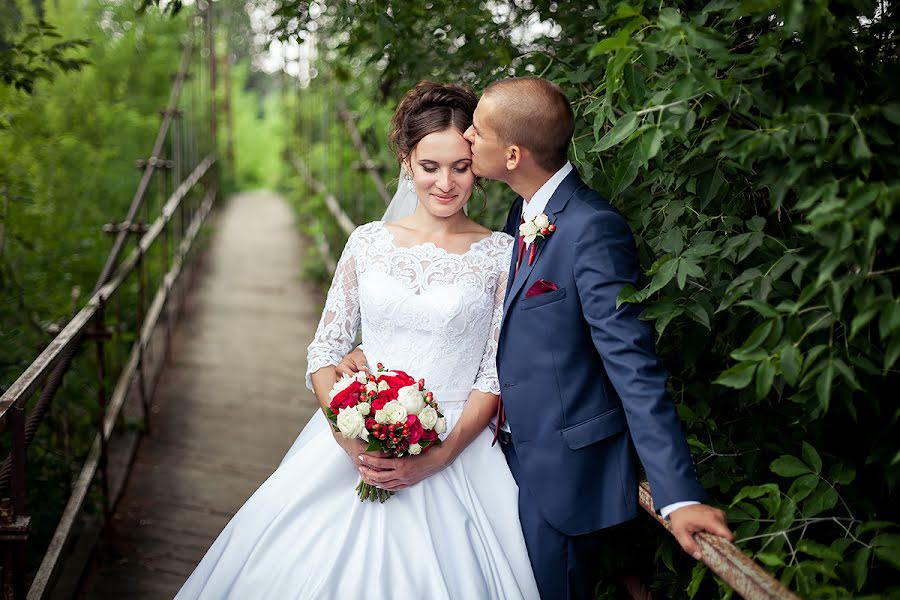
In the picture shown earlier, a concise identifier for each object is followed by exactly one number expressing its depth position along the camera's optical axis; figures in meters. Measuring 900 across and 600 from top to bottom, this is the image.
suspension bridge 2.72
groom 2.07
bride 2.17
